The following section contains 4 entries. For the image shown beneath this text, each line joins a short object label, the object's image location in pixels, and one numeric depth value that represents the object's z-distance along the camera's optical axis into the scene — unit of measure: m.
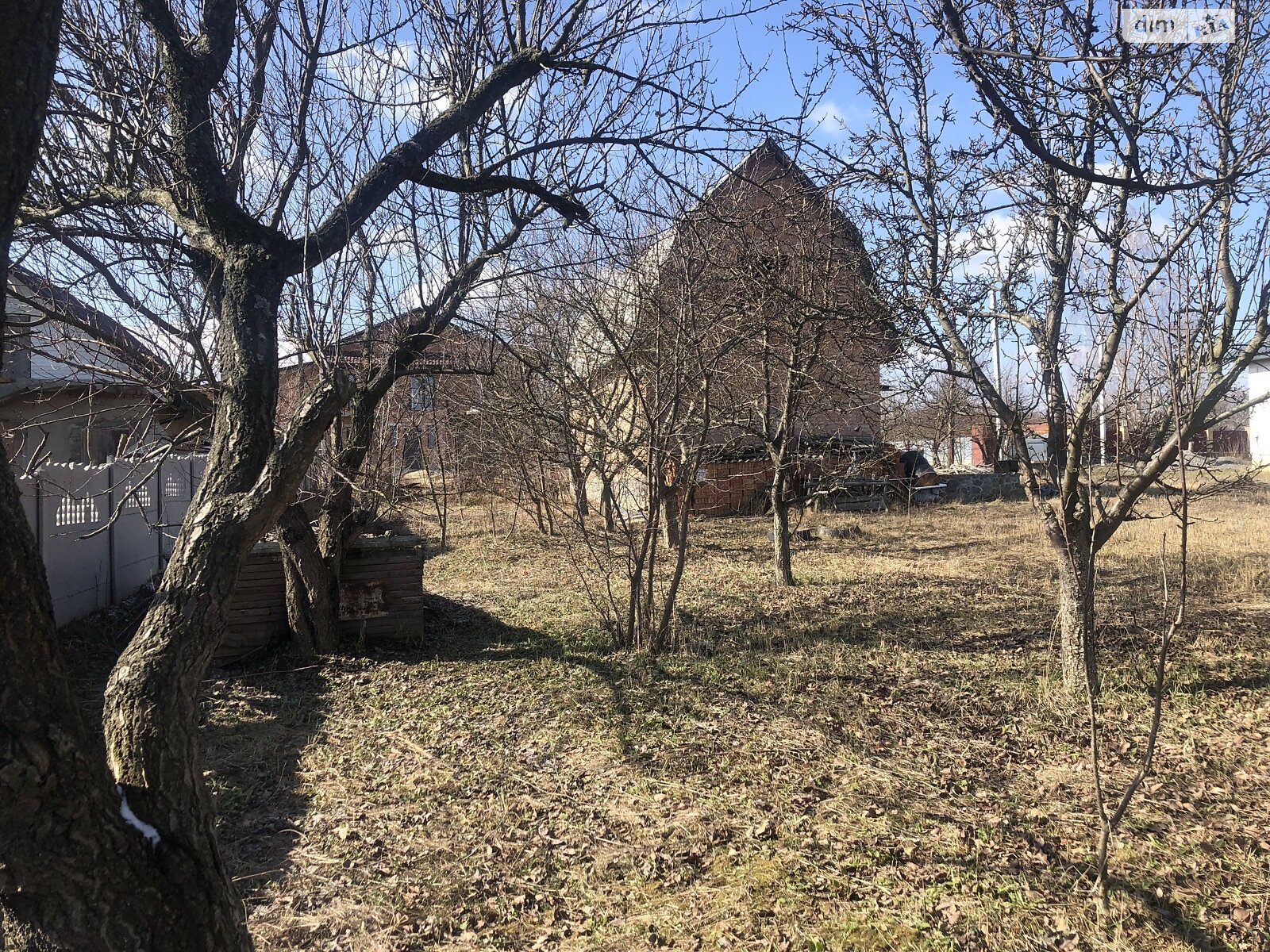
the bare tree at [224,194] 2.25
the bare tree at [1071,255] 4.50
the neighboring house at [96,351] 5.11
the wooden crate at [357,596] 7.32
